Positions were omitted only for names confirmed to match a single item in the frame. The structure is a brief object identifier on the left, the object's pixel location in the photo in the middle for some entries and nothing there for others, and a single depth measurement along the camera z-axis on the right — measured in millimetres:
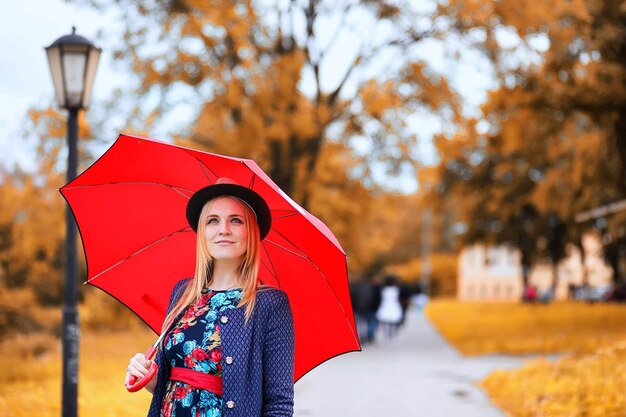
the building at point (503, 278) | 90250
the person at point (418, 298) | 45062
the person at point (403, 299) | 27152
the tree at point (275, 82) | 17016
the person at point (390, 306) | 24828
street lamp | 7539
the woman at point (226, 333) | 3135
